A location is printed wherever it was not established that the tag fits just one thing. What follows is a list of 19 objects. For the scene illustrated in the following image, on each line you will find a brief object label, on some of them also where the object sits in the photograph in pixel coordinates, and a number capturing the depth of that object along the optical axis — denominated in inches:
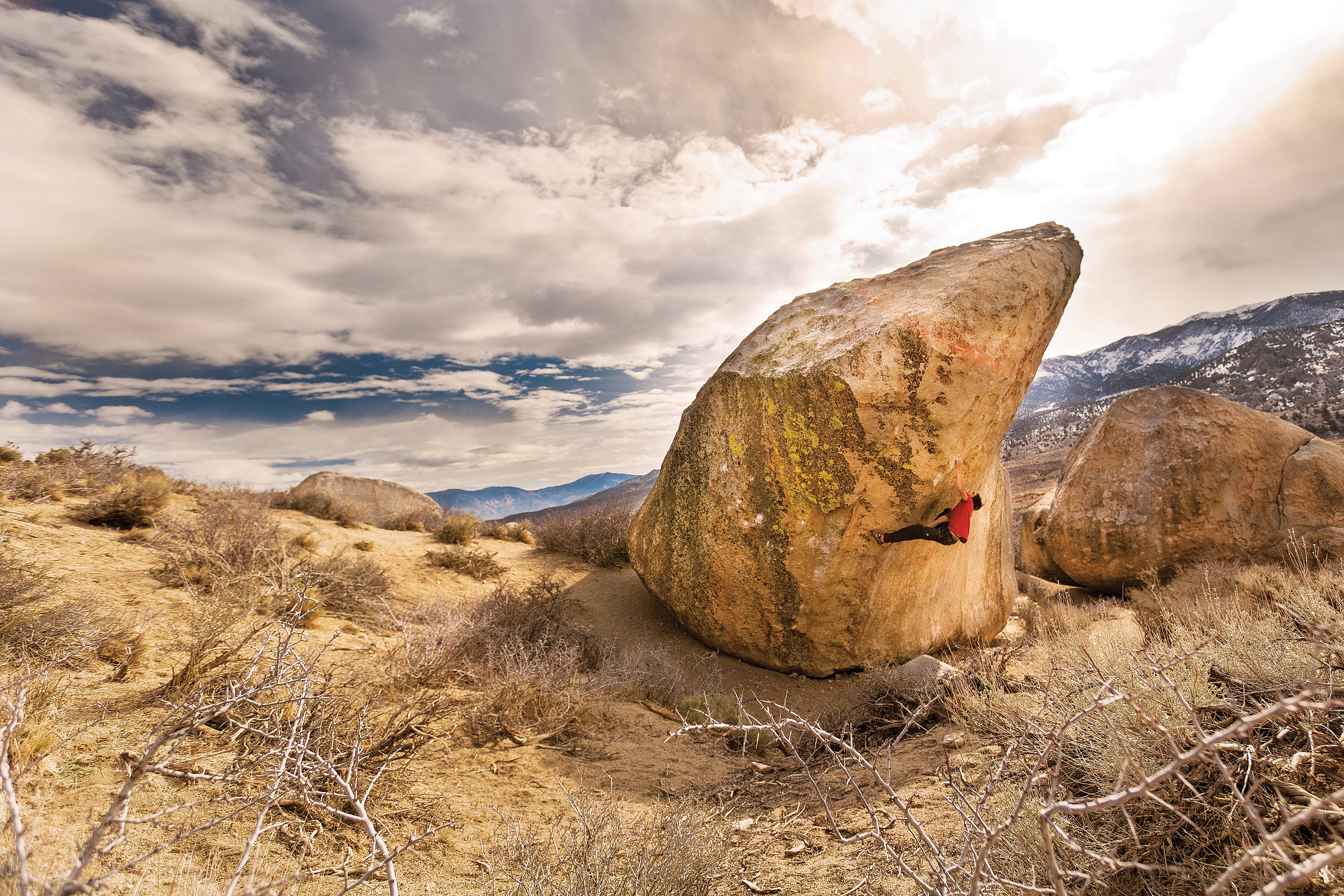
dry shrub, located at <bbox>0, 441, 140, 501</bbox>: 271.8
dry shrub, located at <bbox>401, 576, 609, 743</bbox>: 162.6
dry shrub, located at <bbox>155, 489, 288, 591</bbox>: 223.0
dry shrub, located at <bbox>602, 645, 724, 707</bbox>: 210.5
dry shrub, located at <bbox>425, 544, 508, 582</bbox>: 390.6
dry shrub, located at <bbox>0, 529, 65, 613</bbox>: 144.3
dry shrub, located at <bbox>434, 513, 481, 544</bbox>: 471.5
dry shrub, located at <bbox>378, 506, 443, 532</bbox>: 532.4
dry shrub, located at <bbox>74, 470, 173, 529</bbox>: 261.3
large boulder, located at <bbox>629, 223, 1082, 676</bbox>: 214.4
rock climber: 209.8
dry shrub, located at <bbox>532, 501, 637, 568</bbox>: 438.9
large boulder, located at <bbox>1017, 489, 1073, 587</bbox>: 391.5
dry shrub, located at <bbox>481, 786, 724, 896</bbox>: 80.7
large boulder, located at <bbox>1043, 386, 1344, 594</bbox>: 304.5
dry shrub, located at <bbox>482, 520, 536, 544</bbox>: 554.6
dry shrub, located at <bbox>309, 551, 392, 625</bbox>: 255.6
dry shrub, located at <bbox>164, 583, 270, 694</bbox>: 134.6
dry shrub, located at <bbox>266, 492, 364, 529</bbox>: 457.7
